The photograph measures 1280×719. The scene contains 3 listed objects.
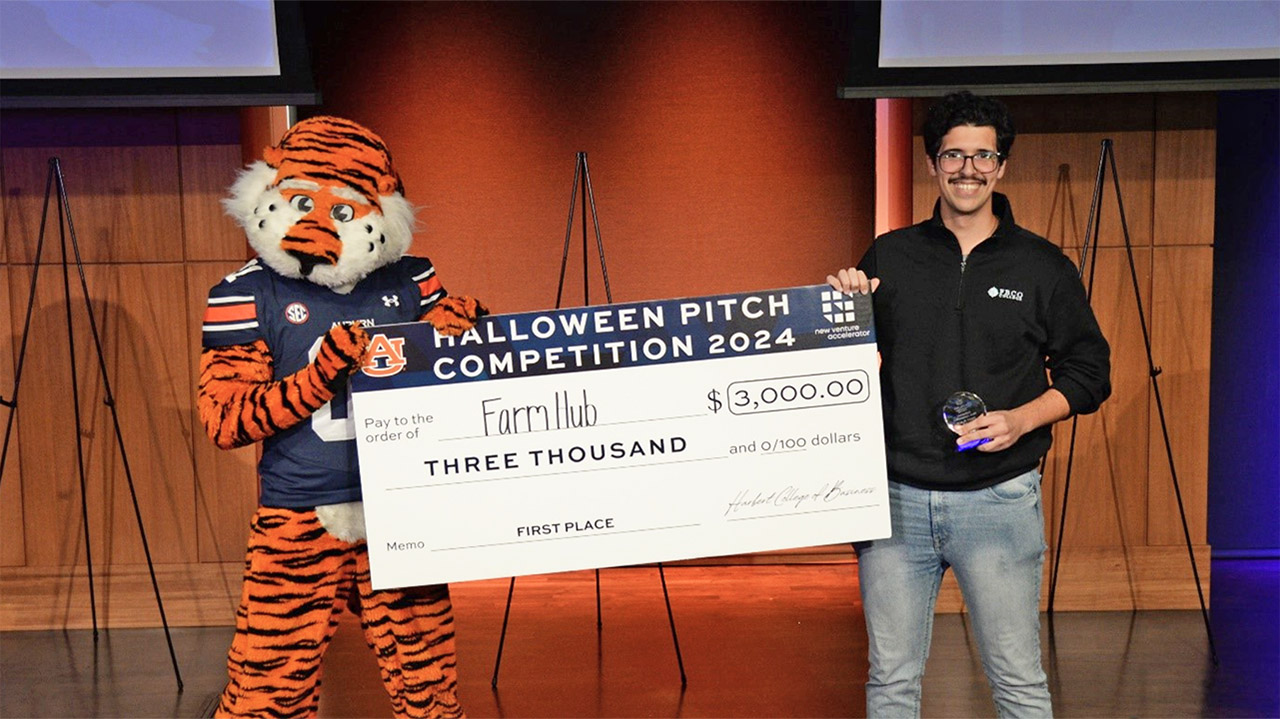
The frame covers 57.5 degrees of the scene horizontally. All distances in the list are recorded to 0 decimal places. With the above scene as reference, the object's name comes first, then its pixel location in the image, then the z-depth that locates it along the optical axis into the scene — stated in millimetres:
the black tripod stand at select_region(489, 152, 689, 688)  3461
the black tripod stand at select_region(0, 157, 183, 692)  3623
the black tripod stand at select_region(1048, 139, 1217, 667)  3828
